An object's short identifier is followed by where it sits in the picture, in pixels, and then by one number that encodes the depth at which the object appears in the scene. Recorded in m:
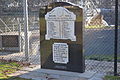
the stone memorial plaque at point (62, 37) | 4.16
